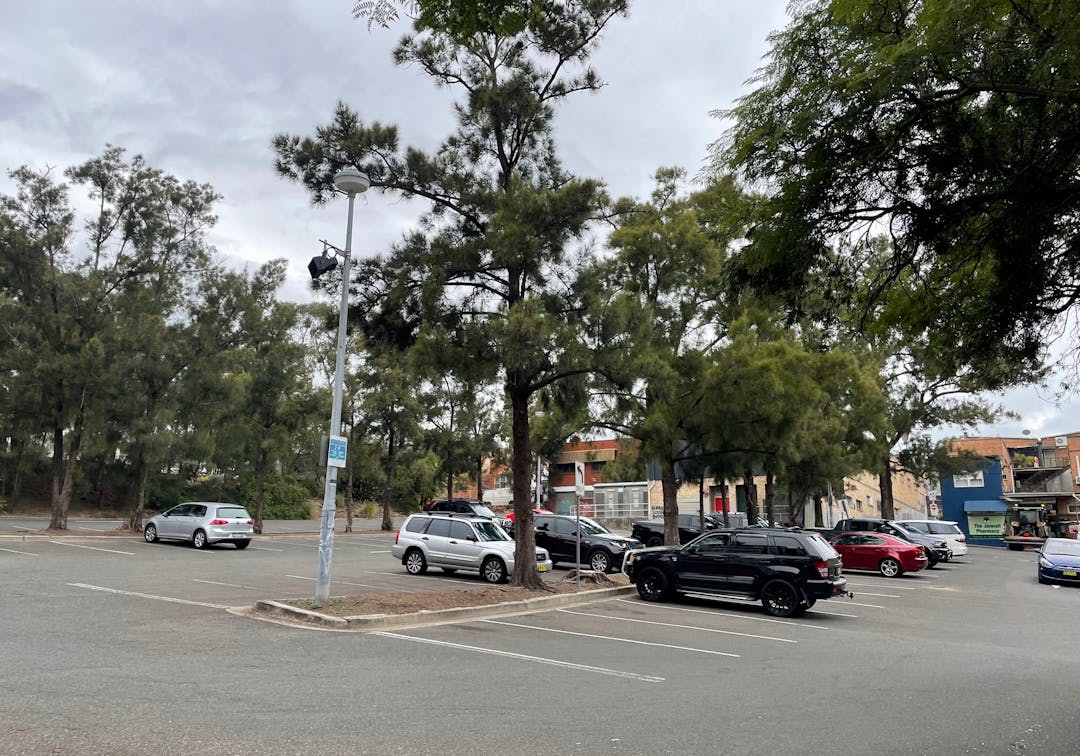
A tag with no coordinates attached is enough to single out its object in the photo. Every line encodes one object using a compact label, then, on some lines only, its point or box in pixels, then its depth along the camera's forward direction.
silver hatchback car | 24.48
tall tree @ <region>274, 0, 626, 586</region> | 13.88
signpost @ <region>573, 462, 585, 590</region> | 15.70
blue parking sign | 11.97
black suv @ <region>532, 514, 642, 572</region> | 20.88
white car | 32.51
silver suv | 17.92
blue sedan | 22.75
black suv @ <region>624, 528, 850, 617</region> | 14.47
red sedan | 24.19
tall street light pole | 11.80
